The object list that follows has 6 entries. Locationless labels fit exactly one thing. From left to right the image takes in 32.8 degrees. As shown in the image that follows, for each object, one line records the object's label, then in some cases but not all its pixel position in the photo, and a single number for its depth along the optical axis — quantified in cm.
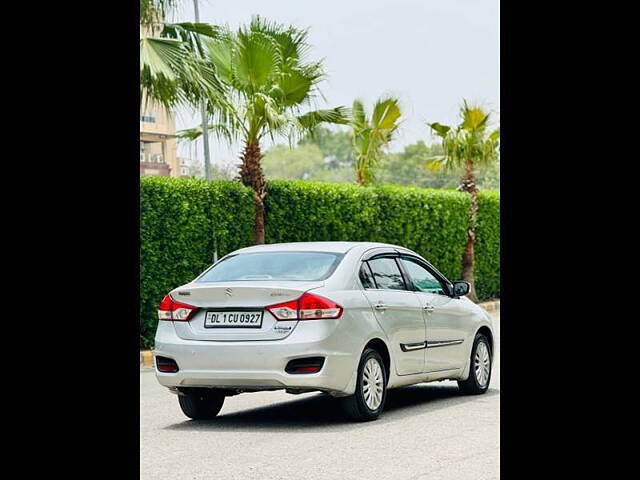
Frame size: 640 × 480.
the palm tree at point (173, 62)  1655
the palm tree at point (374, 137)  2925
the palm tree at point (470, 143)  2953
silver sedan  907
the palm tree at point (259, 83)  1919
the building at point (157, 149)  7238
